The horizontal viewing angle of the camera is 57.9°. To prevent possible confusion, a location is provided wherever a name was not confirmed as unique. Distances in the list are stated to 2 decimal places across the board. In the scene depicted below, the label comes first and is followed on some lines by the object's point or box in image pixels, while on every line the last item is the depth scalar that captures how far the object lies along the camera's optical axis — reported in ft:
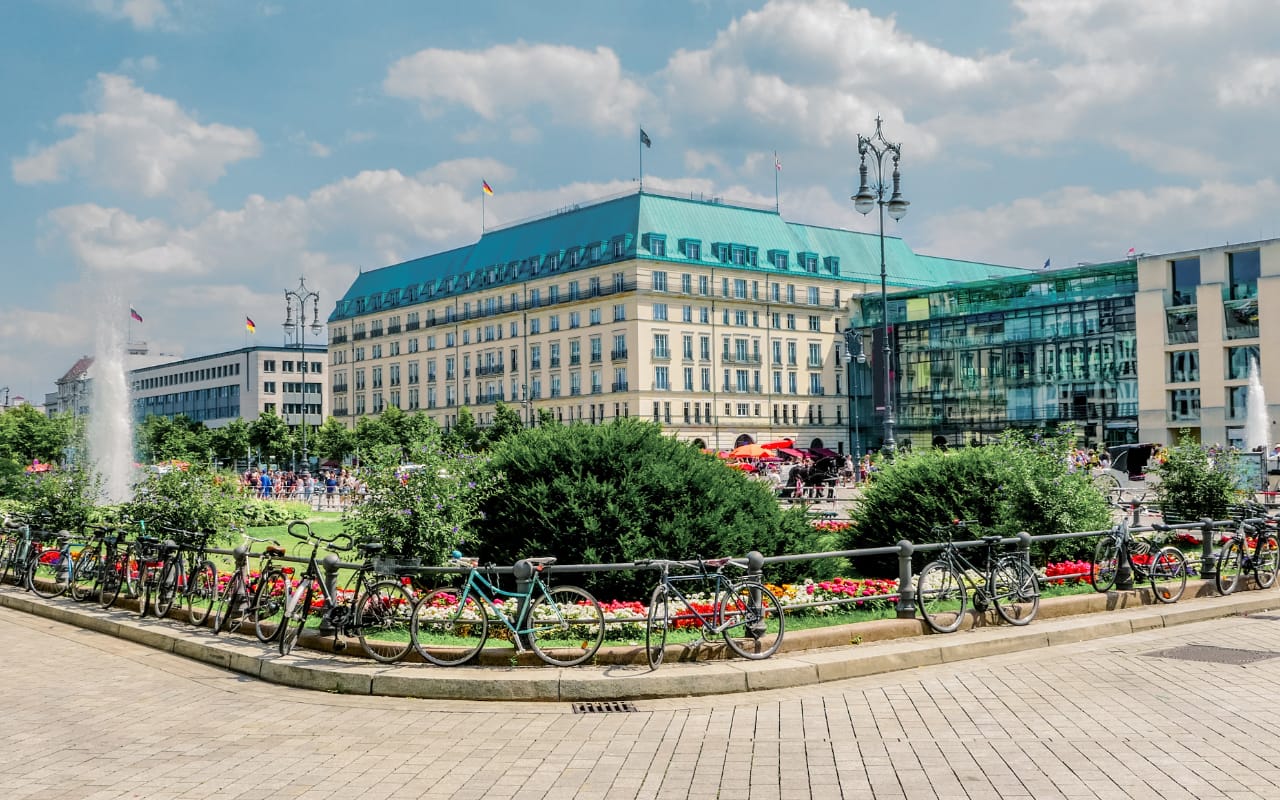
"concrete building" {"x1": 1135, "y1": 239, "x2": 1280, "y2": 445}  226.58
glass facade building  255.50
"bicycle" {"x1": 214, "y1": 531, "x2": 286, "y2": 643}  39.65
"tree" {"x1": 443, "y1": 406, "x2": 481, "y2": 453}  264.93
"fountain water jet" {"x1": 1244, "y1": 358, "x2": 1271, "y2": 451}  205.05
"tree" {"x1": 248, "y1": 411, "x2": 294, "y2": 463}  300.40
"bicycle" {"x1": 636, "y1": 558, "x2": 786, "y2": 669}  34.17
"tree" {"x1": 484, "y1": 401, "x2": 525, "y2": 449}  255.91
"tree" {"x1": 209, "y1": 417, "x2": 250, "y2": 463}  297.74
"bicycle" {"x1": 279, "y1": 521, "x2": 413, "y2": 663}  35.50
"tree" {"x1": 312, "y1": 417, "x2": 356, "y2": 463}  293.23
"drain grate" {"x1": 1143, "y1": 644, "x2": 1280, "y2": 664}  35.70
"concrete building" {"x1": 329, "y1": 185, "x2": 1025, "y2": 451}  298.97
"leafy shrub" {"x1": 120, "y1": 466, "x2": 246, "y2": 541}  51.60
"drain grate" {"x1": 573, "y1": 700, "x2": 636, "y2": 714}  30.27
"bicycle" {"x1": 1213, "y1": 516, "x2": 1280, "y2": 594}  51.13
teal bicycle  33.55
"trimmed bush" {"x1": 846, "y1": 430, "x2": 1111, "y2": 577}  52.85
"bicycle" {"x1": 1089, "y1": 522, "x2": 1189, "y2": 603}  46.44
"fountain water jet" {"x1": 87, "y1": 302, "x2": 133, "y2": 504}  121.60
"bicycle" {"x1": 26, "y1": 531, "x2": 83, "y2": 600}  55.31
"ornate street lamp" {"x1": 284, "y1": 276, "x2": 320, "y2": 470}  227.61
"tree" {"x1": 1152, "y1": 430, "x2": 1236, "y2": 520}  65.10
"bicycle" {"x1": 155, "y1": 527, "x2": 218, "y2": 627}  43.91
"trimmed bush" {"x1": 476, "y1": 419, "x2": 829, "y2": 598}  43.88
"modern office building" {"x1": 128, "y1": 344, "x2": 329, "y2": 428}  452.76
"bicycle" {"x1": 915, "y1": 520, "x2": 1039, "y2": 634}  39.40
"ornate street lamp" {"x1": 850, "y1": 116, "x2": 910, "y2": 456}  107.55
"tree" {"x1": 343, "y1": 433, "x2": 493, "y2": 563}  40.65
